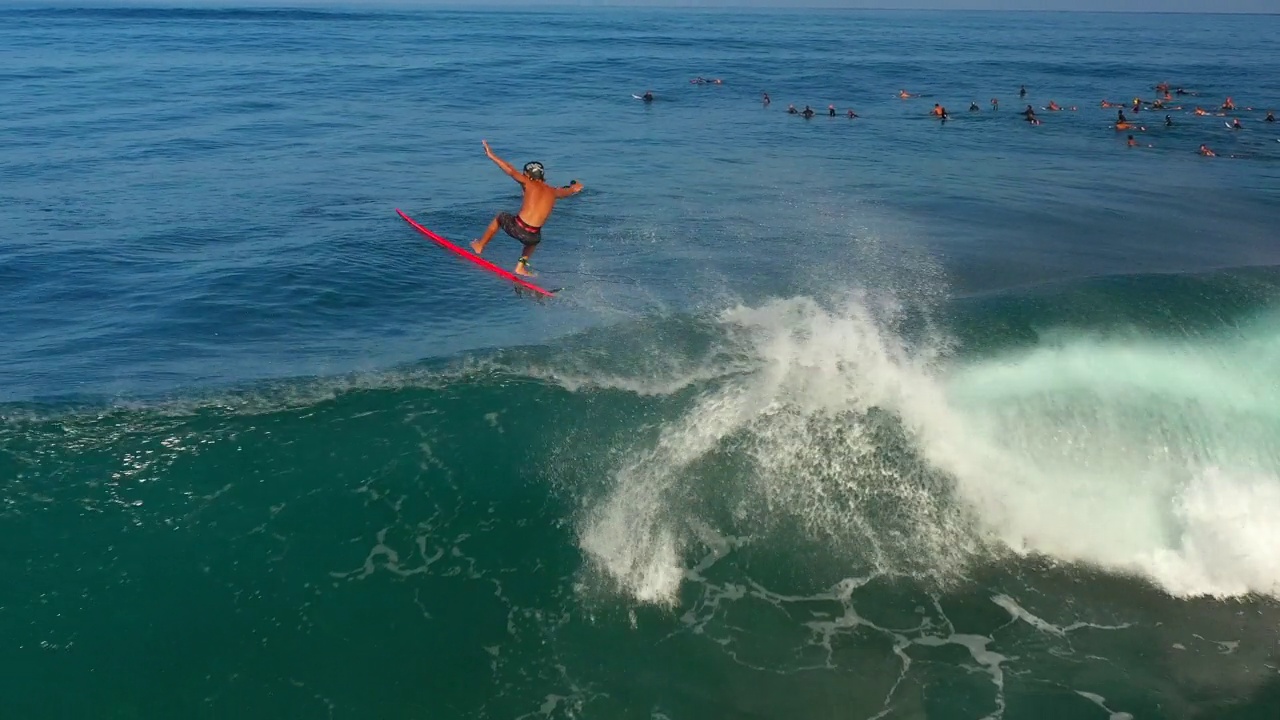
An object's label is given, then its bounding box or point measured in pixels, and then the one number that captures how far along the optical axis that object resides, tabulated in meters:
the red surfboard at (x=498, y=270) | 19.38
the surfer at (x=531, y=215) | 17.08
